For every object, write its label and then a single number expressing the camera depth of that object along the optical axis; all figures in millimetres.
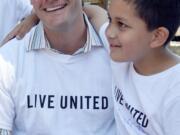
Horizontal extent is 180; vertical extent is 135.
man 2037
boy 1755
